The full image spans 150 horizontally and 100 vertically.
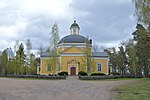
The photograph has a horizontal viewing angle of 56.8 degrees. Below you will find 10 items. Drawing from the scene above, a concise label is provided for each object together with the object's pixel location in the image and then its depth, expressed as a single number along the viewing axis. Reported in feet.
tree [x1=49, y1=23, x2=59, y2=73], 81.92
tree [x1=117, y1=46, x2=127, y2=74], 128.80
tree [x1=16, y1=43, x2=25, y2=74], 104.10
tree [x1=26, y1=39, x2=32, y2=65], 102.57
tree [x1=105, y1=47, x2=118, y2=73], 136.28
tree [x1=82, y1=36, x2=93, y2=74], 89.69
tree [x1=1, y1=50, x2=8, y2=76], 123.52
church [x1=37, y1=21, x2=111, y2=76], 103.68
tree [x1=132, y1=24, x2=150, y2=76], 85.29
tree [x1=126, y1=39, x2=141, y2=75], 100.17
